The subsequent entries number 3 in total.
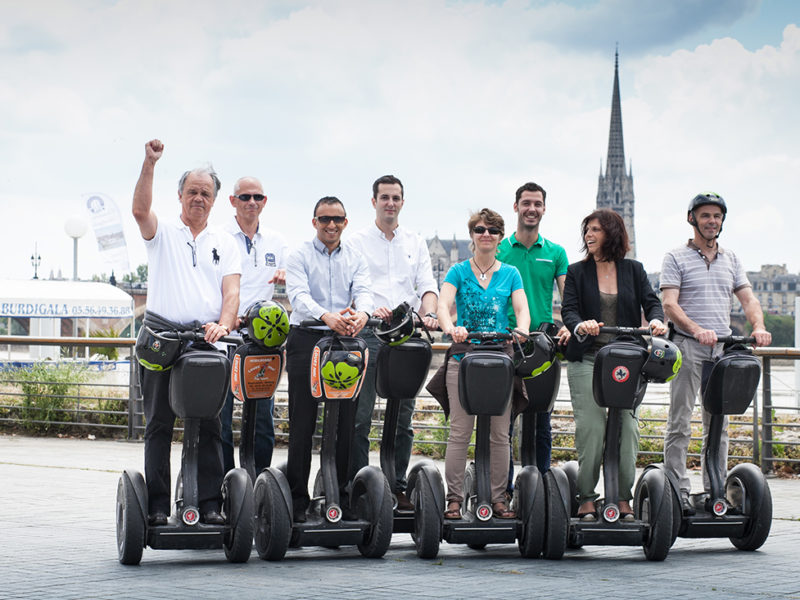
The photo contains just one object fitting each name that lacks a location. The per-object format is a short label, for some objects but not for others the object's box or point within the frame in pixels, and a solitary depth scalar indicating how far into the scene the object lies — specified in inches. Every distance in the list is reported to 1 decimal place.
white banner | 1667.1
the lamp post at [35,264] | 2353.6
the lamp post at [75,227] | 1444.4
